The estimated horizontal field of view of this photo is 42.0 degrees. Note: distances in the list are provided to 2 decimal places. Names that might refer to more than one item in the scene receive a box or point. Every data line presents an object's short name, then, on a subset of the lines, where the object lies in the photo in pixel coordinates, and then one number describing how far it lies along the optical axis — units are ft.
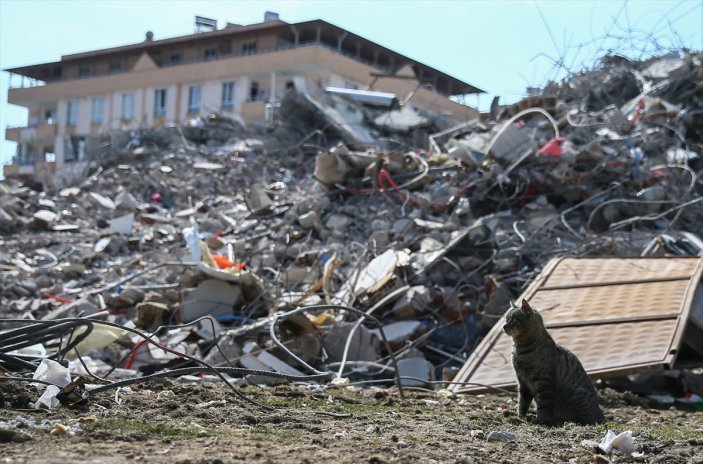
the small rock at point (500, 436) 15.80
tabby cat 19.20
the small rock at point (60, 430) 13.24
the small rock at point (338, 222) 39.42
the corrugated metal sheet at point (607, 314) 24.31
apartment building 130.11
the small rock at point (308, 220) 39.81
